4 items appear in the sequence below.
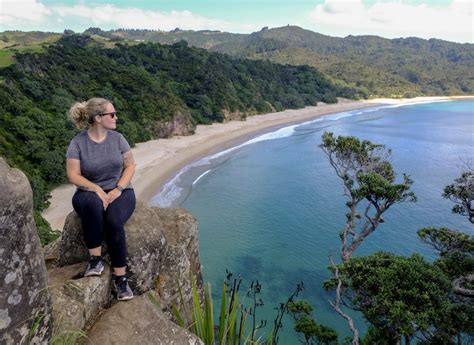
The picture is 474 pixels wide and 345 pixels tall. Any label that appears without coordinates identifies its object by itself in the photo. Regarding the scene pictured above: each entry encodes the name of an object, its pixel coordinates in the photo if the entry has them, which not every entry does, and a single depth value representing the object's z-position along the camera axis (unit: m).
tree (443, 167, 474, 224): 13.66
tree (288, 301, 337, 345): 13.20
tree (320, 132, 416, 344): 16.11
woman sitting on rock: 4.71
